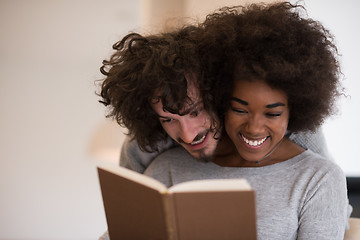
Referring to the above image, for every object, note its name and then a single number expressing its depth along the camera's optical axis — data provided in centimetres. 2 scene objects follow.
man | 140
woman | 137
